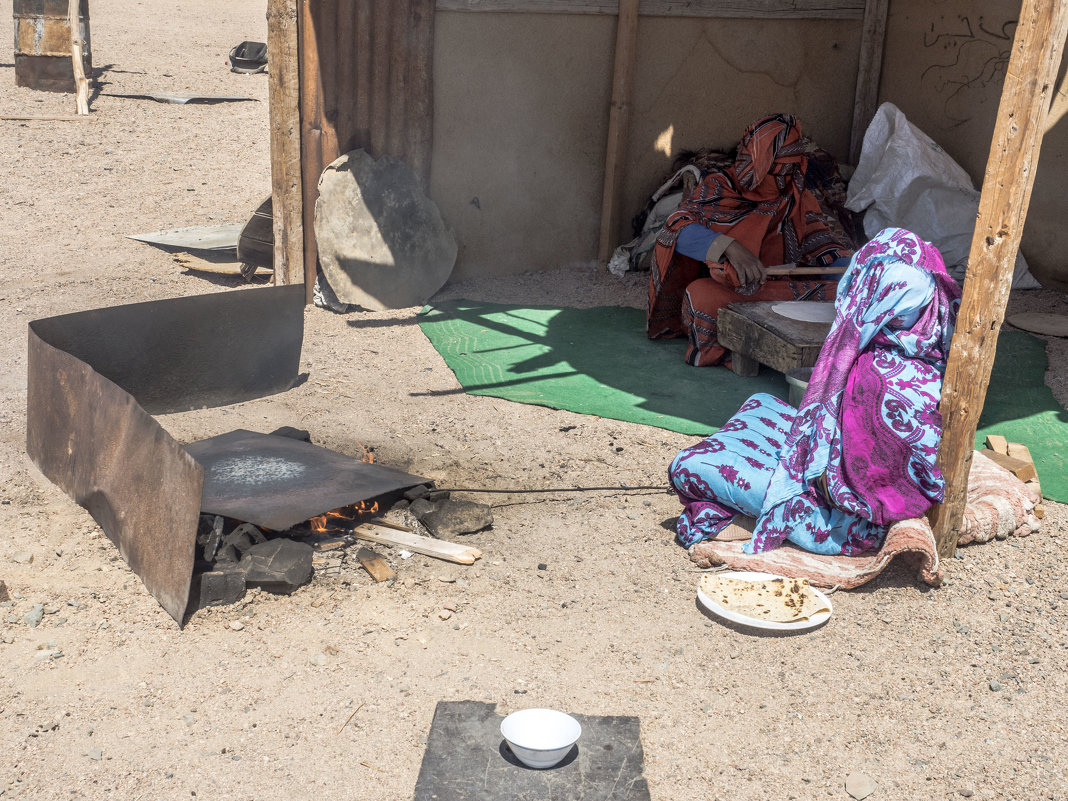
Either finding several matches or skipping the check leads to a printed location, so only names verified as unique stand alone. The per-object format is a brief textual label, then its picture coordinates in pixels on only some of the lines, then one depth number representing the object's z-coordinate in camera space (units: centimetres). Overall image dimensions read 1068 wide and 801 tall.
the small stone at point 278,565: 332
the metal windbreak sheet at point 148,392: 320
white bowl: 246
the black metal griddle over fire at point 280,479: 360
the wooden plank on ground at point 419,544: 357
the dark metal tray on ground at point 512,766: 244
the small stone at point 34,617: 316
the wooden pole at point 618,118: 723
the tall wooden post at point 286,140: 620
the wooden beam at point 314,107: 629
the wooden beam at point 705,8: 696
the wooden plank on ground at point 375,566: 345
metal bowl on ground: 416
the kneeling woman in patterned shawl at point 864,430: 346
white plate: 315
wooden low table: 505
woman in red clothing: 570
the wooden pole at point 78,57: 1047
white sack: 728
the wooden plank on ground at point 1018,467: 416
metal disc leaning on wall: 664
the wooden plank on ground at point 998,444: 446
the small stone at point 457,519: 377
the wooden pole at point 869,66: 800
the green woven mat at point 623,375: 497
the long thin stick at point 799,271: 561
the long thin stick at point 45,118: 1002
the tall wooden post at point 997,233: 306
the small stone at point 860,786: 252
